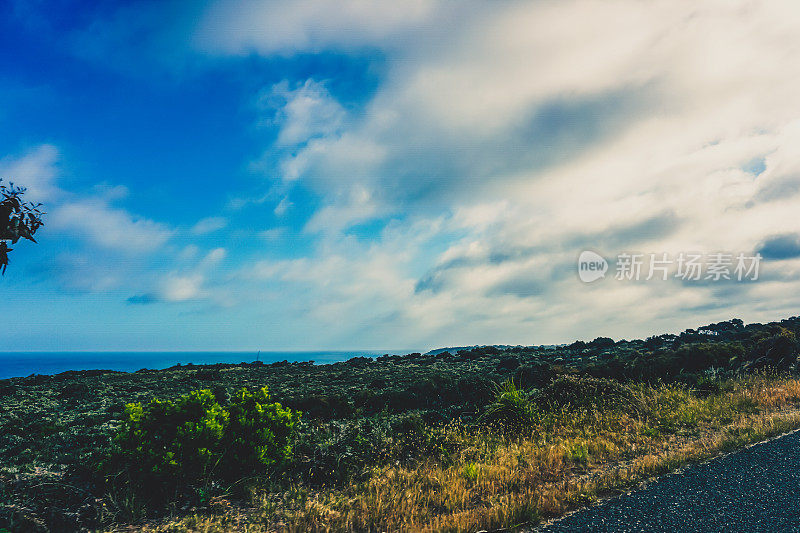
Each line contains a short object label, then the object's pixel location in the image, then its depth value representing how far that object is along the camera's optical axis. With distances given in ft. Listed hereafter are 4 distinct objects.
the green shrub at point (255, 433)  25.70
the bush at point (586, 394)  42.52
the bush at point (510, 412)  38.01
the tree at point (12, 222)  16.28
